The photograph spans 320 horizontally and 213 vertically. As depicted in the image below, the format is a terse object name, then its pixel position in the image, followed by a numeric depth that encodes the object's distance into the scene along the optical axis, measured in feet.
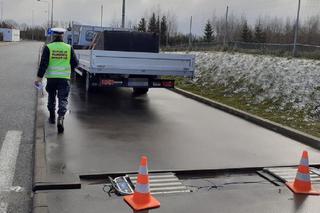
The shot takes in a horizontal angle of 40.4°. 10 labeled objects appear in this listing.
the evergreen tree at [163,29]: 140.71
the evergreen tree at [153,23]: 164.04
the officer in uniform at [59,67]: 26.84
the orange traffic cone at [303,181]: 18.39
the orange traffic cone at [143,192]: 16.01
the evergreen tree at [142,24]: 170.84
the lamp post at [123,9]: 76.98
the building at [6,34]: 289.53
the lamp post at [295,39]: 54.60
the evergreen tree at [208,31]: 134.34
